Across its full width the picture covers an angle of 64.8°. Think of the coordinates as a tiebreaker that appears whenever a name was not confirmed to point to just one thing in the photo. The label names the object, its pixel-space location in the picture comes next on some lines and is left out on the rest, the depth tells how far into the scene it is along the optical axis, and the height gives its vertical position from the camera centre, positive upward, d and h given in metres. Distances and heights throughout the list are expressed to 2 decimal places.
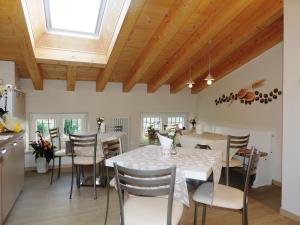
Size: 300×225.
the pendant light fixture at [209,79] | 3.87 +0.51
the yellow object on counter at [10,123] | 2.97 -0.19
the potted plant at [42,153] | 4.46 -0.84
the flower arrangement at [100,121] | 4.51 -0.23
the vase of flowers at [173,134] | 2.38 -0.25
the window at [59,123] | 4.88 -0.30
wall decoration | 4.15 +0.29
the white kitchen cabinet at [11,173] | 2.50 -0.78
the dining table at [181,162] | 1.85 -0.46
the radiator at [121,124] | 5.41 -0.35
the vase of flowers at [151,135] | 5.37 -0.58
